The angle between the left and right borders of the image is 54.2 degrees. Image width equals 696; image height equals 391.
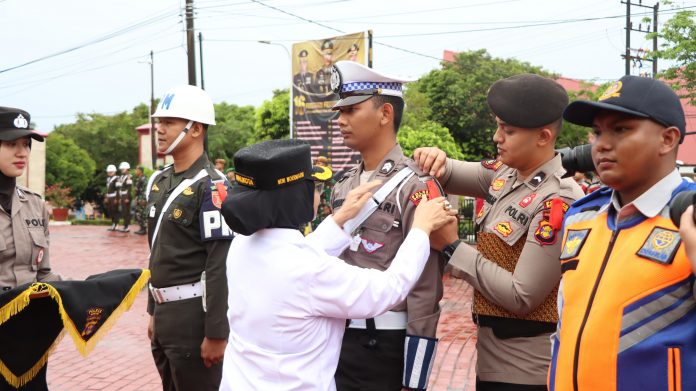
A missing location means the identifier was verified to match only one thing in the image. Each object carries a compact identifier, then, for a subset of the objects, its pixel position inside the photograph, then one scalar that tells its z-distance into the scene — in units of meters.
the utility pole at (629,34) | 27.05
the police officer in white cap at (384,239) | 2.74
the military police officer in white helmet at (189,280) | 3.70
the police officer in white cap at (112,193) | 22.12
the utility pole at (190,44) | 20.31
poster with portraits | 18.30
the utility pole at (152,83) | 49.59
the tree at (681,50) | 17.42
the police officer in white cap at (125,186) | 21.45
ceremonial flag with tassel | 3.42
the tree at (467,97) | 28.41
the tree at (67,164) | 45.59
